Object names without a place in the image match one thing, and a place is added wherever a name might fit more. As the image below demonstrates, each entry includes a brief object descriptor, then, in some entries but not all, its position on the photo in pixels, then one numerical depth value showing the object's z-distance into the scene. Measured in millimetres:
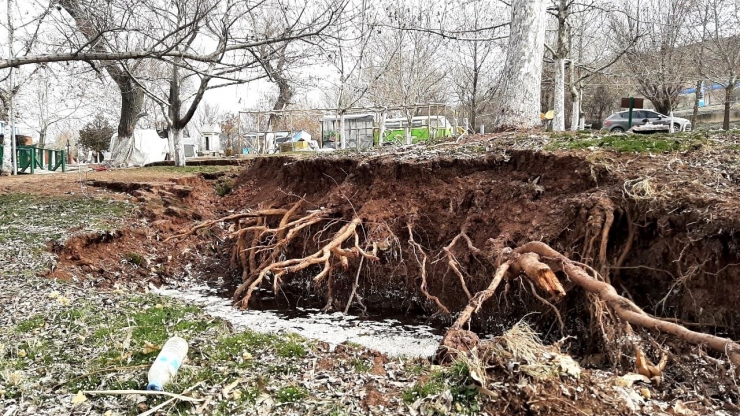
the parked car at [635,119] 24195
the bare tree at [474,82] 26547
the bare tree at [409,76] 24641
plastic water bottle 3416
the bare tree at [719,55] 21438
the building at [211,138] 40250
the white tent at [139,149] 18984
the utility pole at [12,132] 15989
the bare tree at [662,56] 22344
